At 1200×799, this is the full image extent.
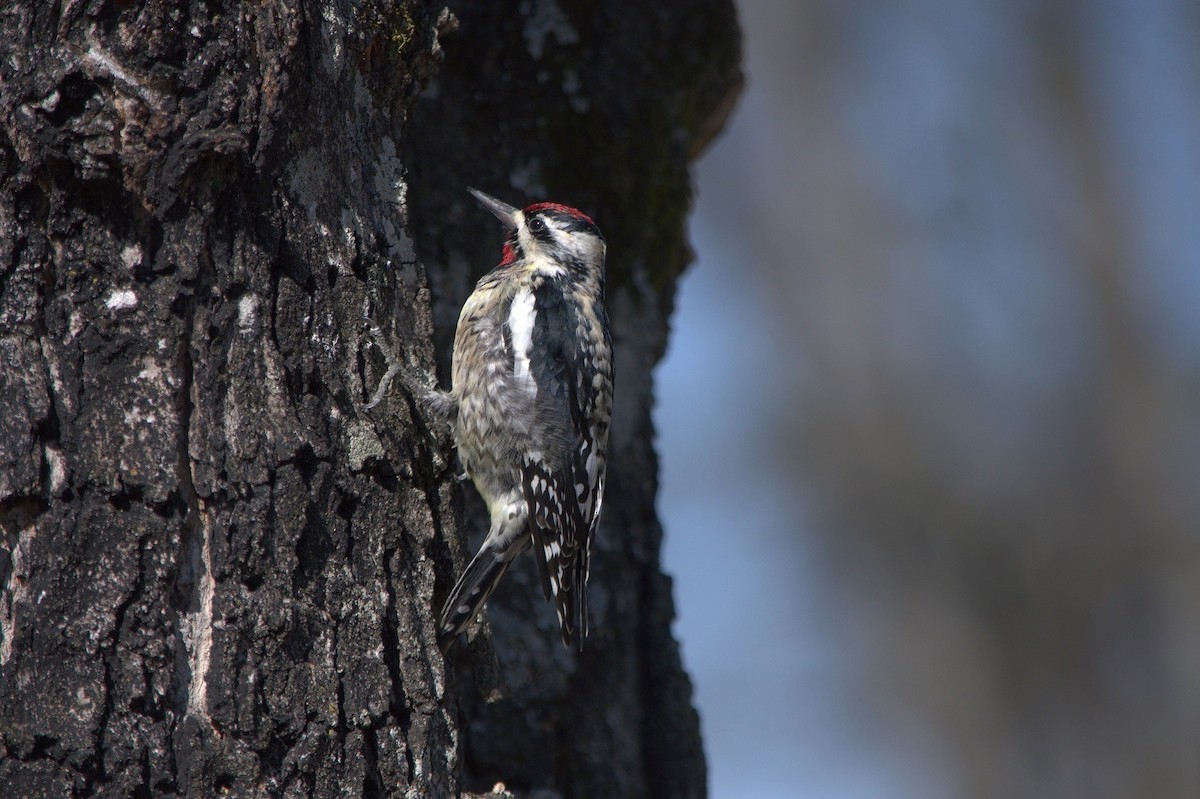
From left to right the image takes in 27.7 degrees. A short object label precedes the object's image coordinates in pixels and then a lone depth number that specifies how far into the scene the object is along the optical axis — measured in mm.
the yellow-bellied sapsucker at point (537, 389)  6820
